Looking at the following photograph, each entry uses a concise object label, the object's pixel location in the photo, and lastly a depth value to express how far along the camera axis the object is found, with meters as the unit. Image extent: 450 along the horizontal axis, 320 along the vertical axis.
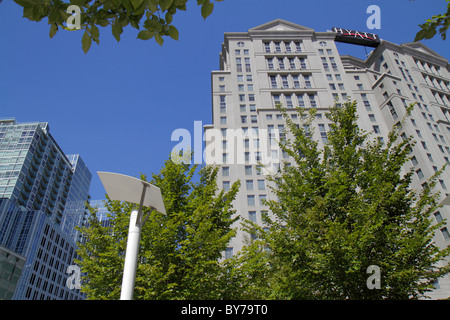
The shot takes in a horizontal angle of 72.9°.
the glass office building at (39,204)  76.38
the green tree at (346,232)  9.53
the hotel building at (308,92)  48.38
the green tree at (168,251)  10.13
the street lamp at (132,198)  4.74
